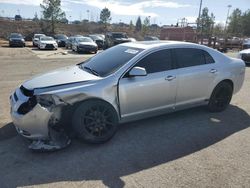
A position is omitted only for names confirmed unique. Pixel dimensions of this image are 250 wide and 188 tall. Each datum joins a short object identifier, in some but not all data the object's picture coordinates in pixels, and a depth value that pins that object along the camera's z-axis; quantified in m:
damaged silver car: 2.79
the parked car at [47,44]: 18.51
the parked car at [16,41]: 21.39
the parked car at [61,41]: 22.98
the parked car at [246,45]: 14.95
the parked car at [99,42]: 21.33
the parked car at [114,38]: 19.41
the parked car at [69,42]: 18.63
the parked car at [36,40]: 20.67
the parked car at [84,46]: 16.32
